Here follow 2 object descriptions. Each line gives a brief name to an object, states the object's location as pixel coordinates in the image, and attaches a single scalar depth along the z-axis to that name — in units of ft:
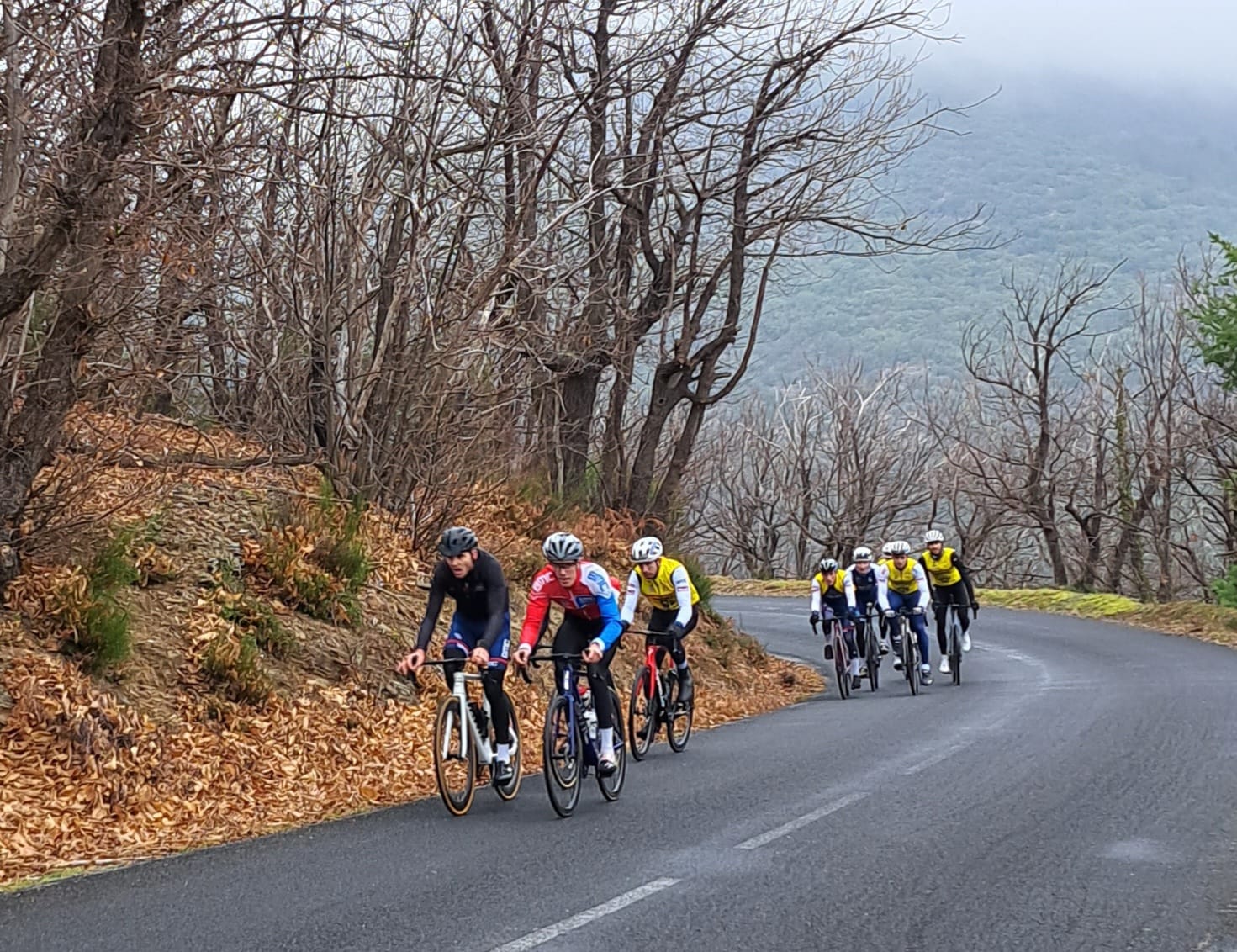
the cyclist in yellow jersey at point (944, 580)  65.36
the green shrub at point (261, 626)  43.21
